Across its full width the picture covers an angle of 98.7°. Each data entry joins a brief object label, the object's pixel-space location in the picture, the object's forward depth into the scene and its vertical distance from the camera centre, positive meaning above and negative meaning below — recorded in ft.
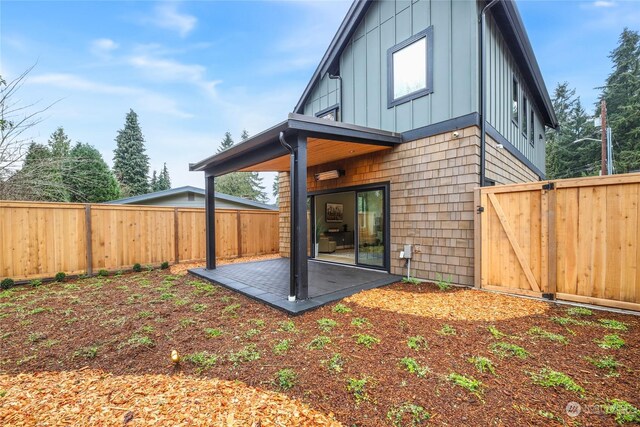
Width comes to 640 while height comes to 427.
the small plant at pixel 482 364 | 7.61 -4.46
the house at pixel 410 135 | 16.24 +4.53
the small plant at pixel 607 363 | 7.46 -4.45
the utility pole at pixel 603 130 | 42.93 +12.19
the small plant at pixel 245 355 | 8.43 -4.59
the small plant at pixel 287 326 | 10.69 -4.65
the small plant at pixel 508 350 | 8.43 -4.50
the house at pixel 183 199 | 38.61 +1.80
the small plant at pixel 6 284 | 17.39 -4.57
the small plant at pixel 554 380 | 6.71 -4.40
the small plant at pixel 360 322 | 10.91 -4.60
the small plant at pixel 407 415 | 5.76 -4.46
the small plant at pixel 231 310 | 12.57 -4.74
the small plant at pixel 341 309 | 12.58 -4.61
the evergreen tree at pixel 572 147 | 67.06 +15.42
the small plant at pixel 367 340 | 9.26 -4.52
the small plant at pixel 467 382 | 6.73 -4.44
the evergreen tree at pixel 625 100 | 56.42 +25.28
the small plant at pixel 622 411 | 5.68 -4.37
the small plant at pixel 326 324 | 10.64 -4.61
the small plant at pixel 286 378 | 7.08 -4.50
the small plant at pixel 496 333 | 9.78 -4.55
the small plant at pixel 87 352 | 9.00 -4.72
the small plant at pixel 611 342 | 8.84 -4.45
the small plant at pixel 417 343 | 9.02 -4.53
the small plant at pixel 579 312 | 11.78 -4.53
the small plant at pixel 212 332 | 10.29 -4.67
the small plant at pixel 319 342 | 9.12 -4.55
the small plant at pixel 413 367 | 7.53 -4.48
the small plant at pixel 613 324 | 10.20 -4.48
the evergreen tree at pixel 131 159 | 74.95 +14.53
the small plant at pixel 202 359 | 8.19 -4.60
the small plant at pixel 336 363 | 7.78 -4.51
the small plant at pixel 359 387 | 6.57 -4.49
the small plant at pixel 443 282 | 16.29 -4.54
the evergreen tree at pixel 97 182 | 45.17 +5.02
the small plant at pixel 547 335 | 9.37 -4.52
